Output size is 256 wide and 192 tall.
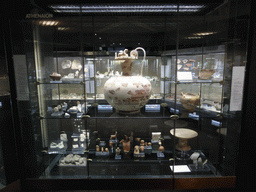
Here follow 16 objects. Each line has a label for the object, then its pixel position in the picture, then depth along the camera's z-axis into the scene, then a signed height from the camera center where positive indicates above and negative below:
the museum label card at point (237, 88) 1.22 -0.10
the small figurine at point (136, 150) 1.53 -0.73
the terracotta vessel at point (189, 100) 1.36 -0.21
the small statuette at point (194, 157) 1.48 -0.78
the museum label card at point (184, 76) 1.34 +0.00
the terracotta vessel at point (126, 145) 1.53 -0.68
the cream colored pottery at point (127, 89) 1.13 -0.09
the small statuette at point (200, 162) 1.45 -0.82
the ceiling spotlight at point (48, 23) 1.31 +0.47
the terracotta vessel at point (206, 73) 1.35 +0.03
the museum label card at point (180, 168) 1.39 -0.84
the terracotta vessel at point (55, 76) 1.35 +0.01
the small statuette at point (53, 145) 1.52 -0.67
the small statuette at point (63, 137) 1.56 -0.60
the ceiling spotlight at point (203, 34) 1.42 +0.40
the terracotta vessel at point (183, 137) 1.47 -0.59
